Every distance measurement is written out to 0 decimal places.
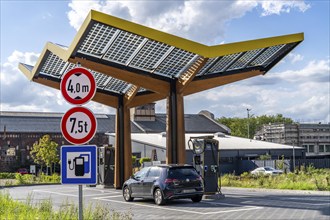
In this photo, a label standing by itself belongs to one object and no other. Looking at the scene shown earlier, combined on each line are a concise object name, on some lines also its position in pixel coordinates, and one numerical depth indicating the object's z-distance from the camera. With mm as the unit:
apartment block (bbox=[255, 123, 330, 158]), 86812
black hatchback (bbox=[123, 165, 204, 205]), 18578
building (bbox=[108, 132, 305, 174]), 53688
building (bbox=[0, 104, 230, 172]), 69125
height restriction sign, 7777
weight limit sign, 7629
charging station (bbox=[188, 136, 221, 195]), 21281
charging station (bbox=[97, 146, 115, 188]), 31422
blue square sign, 7633
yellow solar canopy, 20375
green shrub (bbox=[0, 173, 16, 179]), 50900
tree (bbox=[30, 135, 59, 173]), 53000
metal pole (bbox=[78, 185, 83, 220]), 7575
